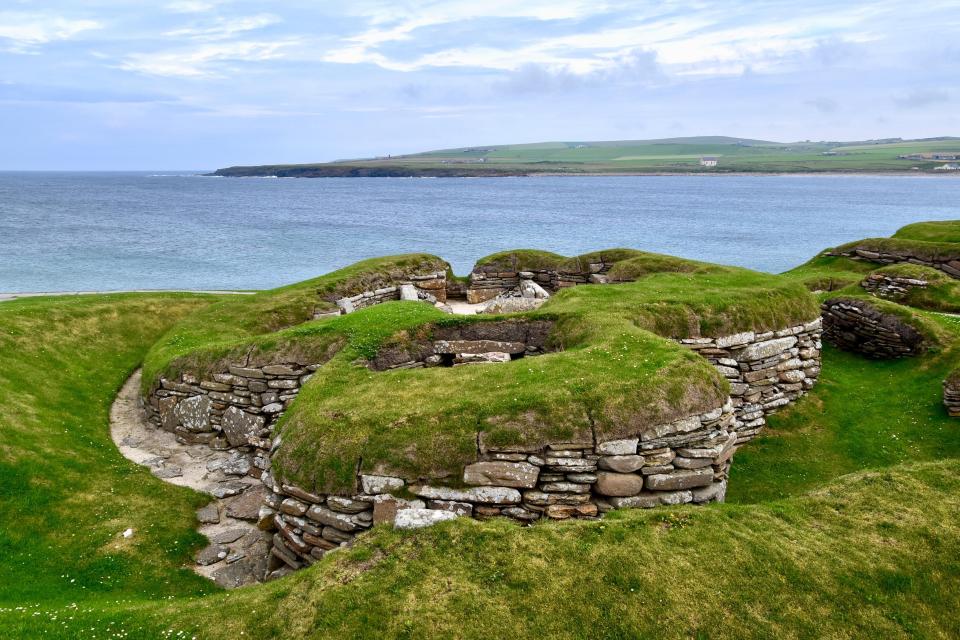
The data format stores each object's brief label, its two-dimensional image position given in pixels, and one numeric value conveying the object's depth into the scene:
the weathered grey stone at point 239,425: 16.56
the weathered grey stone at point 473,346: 15.96
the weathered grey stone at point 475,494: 10.16
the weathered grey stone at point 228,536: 12.70
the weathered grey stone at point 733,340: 15.89
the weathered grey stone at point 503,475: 10.23
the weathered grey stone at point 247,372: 16.47
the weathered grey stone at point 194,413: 17.12
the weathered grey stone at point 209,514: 13.46
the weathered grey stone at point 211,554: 12.03
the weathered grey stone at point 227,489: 14.67
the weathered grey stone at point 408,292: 25.66
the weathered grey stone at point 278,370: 16.36
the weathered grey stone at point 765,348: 16.08
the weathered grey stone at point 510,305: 22.91
